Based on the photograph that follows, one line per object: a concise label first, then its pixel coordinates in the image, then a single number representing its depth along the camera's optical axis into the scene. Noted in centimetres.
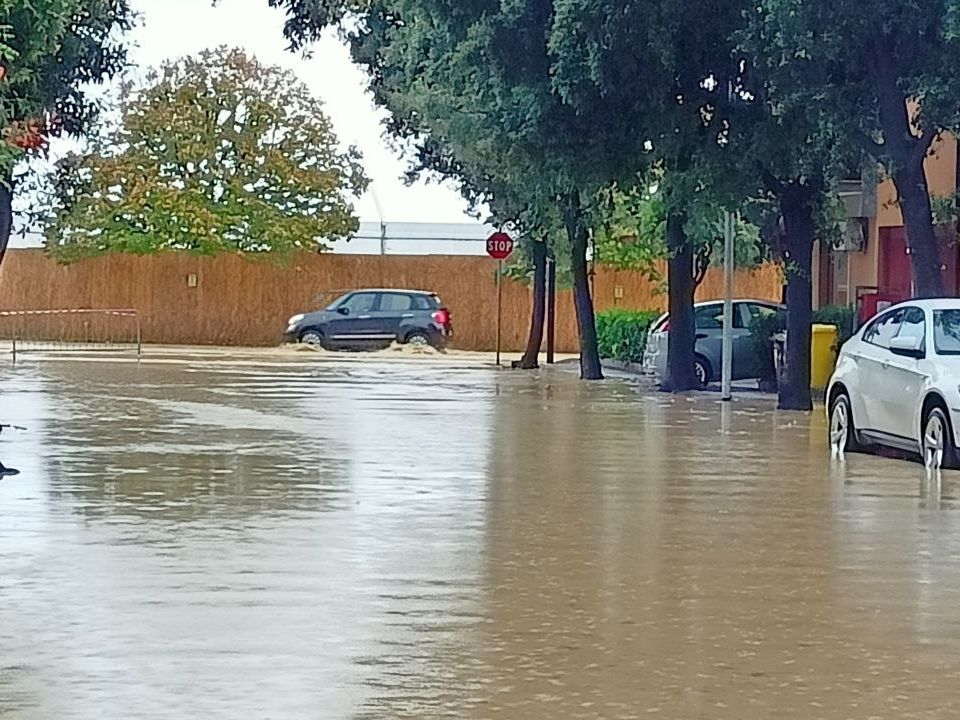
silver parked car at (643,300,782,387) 3384
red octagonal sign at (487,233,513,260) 4359
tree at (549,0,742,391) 2491
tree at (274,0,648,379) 2662
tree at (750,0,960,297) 2275
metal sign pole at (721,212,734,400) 2945
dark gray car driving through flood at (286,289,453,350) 4975
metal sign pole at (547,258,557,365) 4216
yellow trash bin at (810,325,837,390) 3064
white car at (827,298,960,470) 1820
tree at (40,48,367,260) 5284
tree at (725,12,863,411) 2409
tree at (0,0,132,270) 1816
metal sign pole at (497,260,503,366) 4694
